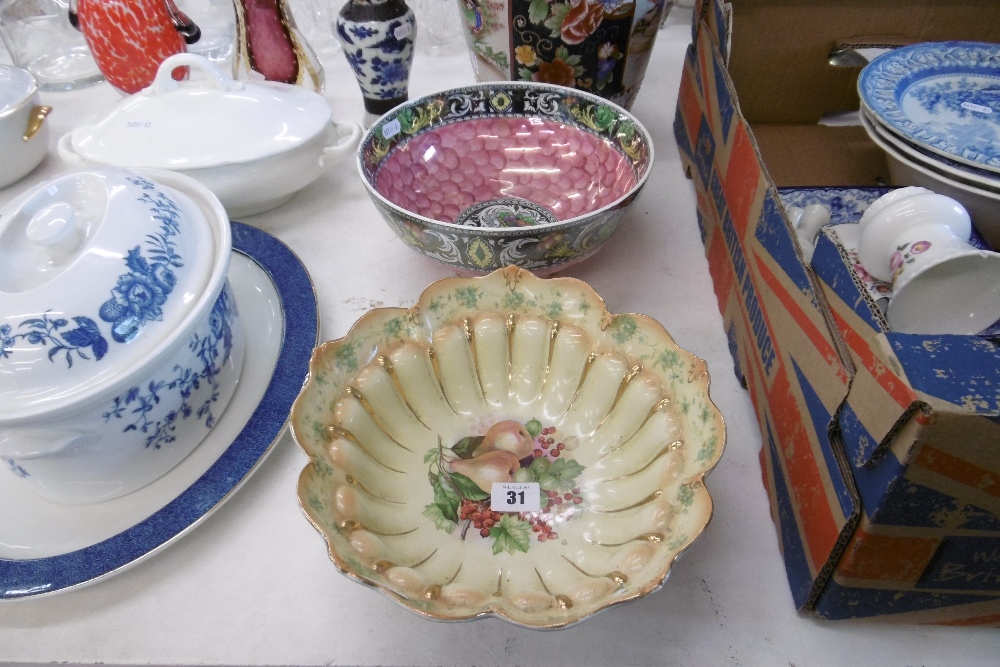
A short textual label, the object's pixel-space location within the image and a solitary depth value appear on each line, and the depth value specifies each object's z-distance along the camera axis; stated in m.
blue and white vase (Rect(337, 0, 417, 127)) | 0.67
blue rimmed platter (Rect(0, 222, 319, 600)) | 0.40
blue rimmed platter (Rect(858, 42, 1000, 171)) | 0.58
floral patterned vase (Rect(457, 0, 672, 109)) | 0.64
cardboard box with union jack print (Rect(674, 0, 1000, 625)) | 0.27
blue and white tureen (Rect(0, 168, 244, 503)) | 0.37
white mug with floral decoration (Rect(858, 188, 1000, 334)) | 0.44
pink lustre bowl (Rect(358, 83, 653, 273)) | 0.62
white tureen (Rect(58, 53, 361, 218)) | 0.59
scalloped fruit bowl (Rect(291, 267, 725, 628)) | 0.37
